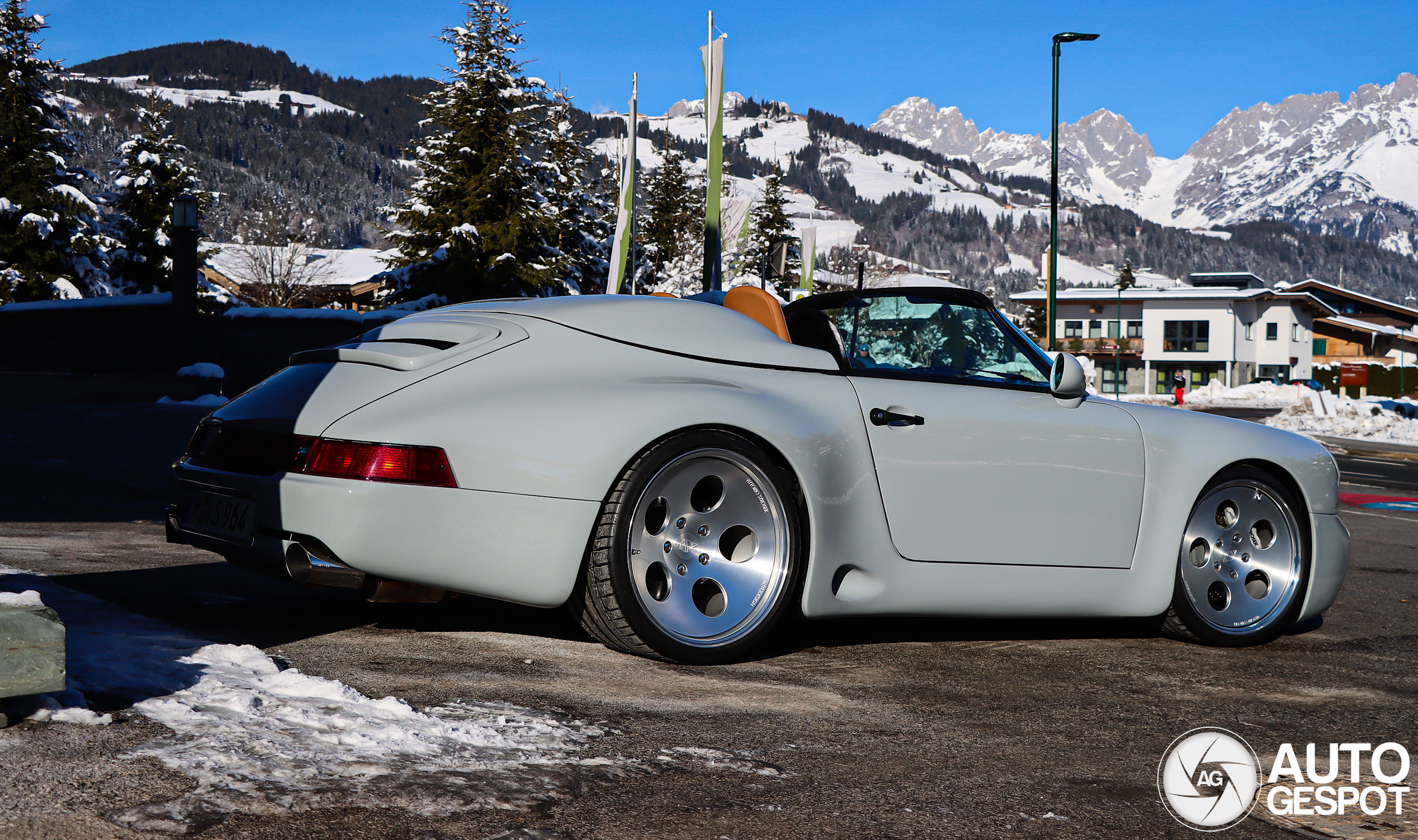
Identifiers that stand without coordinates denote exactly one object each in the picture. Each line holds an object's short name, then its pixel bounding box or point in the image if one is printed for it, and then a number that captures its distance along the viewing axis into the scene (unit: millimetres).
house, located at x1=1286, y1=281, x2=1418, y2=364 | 82375
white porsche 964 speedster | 3568
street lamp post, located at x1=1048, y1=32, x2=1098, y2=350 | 24109
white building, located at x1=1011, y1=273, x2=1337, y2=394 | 79688
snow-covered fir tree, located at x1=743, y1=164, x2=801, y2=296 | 65000
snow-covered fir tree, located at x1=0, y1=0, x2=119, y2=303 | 32938
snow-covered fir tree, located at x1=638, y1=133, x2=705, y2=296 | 71062
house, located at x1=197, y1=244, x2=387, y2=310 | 70938
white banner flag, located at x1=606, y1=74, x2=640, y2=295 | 20562
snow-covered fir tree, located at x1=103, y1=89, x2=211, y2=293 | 38188
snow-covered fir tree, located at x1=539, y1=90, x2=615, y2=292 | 45094
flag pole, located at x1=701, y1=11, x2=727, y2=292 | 15891
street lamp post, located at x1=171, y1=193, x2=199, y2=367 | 21438
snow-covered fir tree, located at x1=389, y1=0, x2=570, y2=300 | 36000
